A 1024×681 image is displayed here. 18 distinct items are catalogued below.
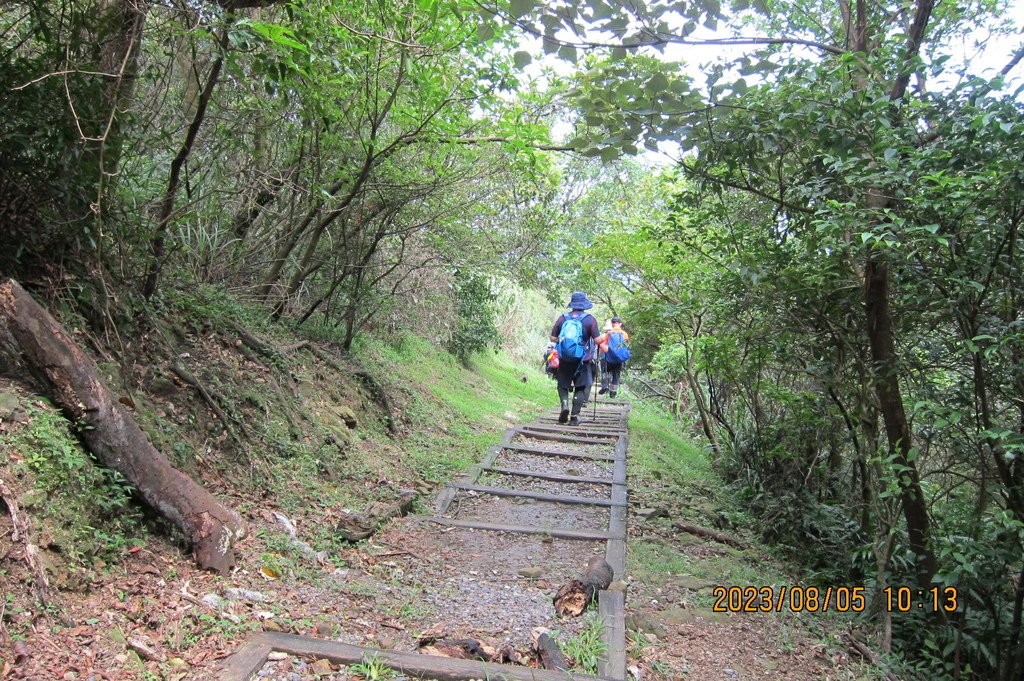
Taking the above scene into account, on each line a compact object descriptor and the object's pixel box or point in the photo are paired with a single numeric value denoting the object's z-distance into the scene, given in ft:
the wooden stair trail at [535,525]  9.53
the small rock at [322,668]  9.24
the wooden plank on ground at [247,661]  8.79
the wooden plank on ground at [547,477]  22.85
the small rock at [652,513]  19.95
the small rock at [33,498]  9.08
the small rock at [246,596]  10.77
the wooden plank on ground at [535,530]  17.19
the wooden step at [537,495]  20.22
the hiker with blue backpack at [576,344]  29.25
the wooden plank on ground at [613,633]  10.51
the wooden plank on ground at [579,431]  32.50
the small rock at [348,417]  22.63
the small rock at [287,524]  13.92
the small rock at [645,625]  12.67
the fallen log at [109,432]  10.50
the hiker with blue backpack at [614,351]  38.11
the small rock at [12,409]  9.75
